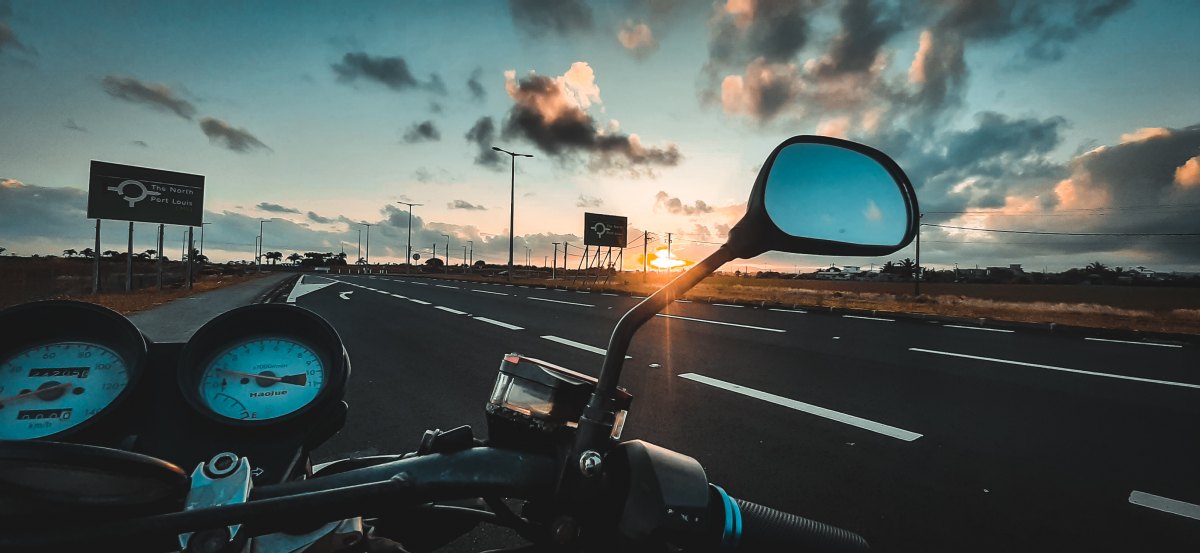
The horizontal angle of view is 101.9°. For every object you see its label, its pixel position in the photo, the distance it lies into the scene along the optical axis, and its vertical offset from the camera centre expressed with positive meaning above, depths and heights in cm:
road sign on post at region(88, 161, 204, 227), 2402 +311
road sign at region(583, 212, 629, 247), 5116 +489
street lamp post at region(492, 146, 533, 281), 3838 +487
